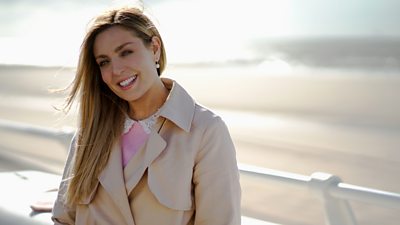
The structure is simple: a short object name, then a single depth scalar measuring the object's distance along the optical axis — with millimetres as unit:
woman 2194
